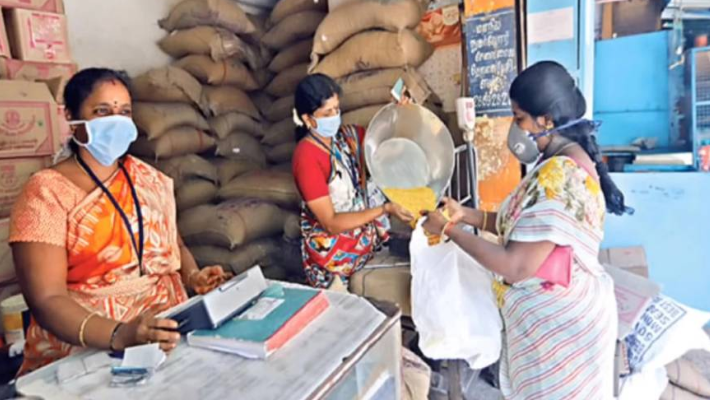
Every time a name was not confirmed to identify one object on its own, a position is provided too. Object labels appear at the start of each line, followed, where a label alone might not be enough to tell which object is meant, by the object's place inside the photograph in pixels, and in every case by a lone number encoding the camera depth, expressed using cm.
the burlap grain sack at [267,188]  256
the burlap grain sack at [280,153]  283
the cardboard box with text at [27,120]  185
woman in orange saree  102
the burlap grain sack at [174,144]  237
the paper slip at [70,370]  77
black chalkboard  205
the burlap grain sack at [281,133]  284
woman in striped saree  115
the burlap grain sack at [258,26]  292
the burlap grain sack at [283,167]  278
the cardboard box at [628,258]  243
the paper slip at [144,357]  78
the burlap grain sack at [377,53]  218
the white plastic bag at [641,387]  162
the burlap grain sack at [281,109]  283
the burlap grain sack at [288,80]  275
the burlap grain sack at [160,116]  232
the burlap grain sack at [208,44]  254
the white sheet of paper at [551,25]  201
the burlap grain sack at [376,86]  218
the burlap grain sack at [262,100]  304
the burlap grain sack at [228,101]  265
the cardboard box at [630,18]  322
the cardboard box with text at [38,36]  193
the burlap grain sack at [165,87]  238
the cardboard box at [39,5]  190
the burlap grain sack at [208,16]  253
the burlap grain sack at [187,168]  248
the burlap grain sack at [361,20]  217
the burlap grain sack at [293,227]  245
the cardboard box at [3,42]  188
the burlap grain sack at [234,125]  271
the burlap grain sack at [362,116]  228
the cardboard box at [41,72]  192
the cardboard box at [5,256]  183
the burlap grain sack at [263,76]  298
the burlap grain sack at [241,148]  277
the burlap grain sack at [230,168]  274
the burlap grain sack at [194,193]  253
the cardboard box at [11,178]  190
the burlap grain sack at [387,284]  182
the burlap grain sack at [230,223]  239
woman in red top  176
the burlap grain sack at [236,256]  246
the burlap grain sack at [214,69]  260
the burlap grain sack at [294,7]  265
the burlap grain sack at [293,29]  264
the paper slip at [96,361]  80
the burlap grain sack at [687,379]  193
